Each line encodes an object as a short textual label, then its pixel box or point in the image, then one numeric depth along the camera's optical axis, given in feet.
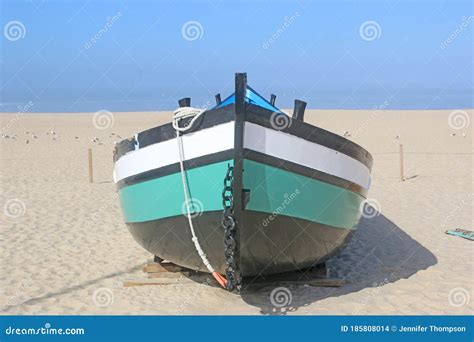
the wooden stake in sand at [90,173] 48.32
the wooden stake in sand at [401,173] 49.62
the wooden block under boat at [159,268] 23.66
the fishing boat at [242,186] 17.29
